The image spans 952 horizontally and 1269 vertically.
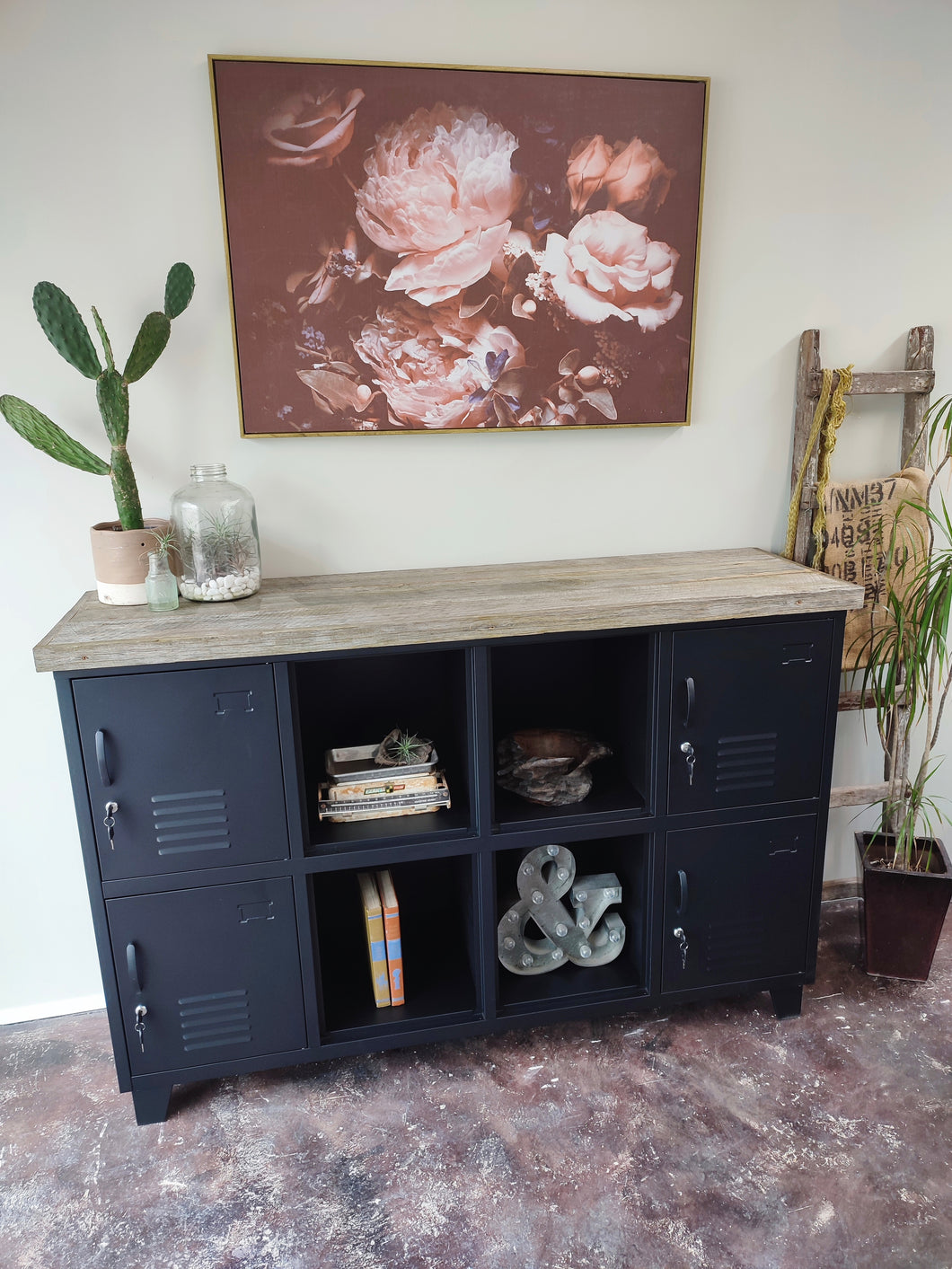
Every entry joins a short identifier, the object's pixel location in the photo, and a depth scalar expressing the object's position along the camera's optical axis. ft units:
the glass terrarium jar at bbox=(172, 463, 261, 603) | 5.91
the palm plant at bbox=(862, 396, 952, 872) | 6.86
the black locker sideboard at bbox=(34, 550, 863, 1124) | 5.47
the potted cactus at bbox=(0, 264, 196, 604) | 5.61
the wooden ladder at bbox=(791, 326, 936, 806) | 7.09
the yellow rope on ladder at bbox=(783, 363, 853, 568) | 7.00
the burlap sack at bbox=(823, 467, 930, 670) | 7.36
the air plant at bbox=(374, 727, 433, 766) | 6.38
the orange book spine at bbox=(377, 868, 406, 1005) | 6.35
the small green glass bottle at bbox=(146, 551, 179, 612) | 5.65
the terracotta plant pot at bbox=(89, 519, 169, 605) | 5.72
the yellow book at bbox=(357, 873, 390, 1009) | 6.35
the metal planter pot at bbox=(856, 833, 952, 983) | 7.10
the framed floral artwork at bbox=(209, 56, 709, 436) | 5.97
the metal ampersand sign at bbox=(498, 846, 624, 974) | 6.63
